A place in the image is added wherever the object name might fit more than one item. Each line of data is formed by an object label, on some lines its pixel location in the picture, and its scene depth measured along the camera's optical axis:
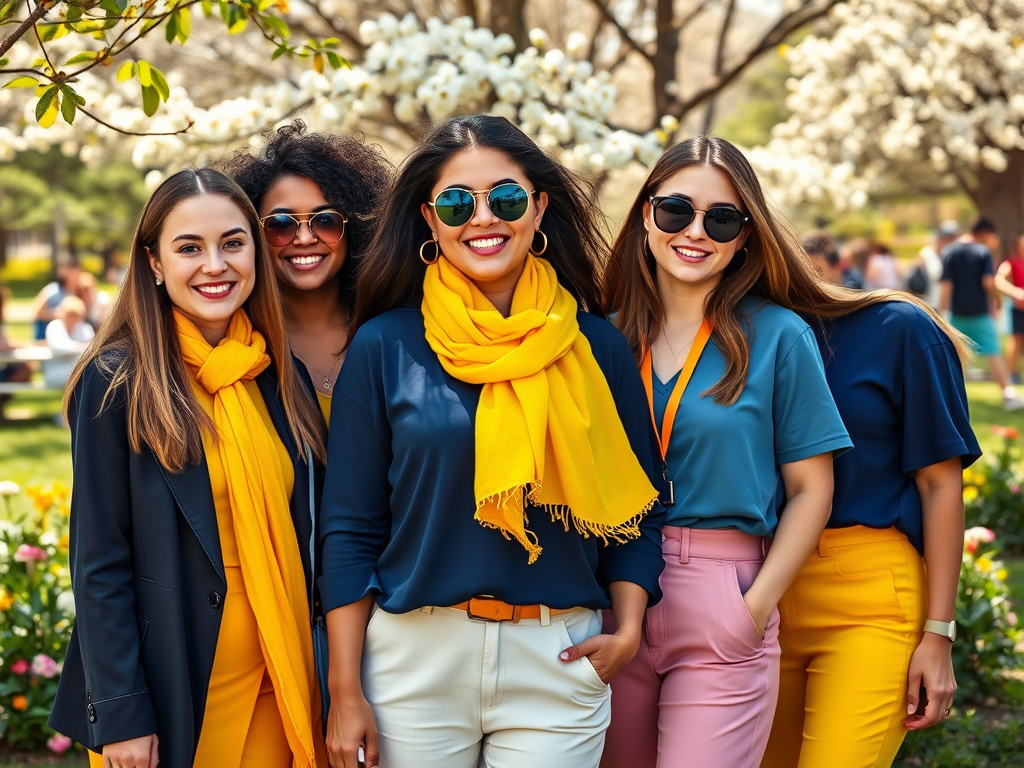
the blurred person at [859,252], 19.89
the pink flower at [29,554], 4.82
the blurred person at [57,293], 15.38
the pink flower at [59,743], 4.55
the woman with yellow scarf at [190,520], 2.69
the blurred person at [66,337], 13.10
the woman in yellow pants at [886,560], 3.15
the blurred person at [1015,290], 13.44
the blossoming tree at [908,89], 16.59
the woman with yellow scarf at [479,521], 2.67
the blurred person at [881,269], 19.23
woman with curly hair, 3.43
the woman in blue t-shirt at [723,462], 2.96
